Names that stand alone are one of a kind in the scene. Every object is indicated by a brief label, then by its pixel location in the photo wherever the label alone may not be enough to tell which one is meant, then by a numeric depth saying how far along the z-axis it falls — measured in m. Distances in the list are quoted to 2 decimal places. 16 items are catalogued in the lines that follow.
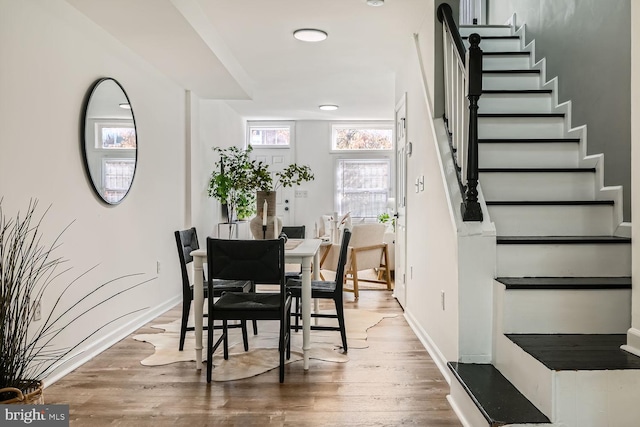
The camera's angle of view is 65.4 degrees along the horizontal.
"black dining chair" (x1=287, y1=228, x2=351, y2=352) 3.30
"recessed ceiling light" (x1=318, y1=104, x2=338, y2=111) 7.46
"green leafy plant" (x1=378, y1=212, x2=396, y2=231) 8.00
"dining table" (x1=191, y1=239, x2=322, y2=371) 3.01
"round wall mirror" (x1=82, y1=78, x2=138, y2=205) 3.32
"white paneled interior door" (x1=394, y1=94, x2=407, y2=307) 4.72
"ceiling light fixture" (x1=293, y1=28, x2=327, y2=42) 4.11
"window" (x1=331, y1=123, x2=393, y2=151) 9.02
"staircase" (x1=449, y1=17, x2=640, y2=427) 1.83
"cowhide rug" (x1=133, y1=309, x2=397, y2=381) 3.09
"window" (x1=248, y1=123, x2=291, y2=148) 9.01
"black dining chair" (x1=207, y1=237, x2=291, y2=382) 2.72
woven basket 1.70
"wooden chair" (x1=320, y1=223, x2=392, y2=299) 5.73
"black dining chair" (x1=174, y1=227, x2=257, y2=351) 3.35
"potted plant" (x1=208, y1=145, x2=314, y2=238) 3.46
